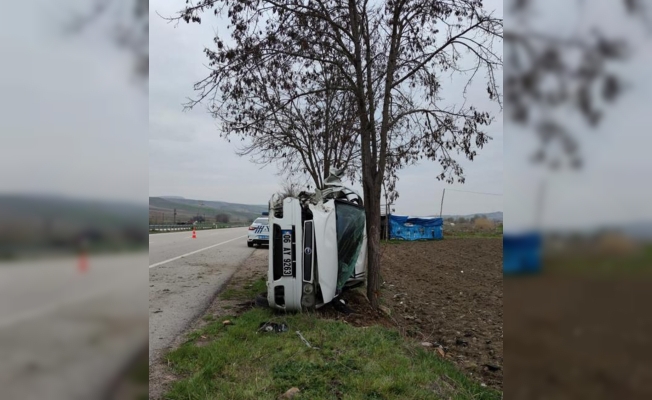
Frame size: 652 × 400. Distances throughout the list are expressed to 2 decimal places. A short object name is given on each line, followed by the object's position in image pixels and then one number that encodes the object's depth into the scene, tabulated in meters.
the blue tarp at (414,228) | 32.12
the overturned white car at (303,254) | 6.53
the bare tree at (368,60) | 7.59
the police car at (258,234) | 23.78
